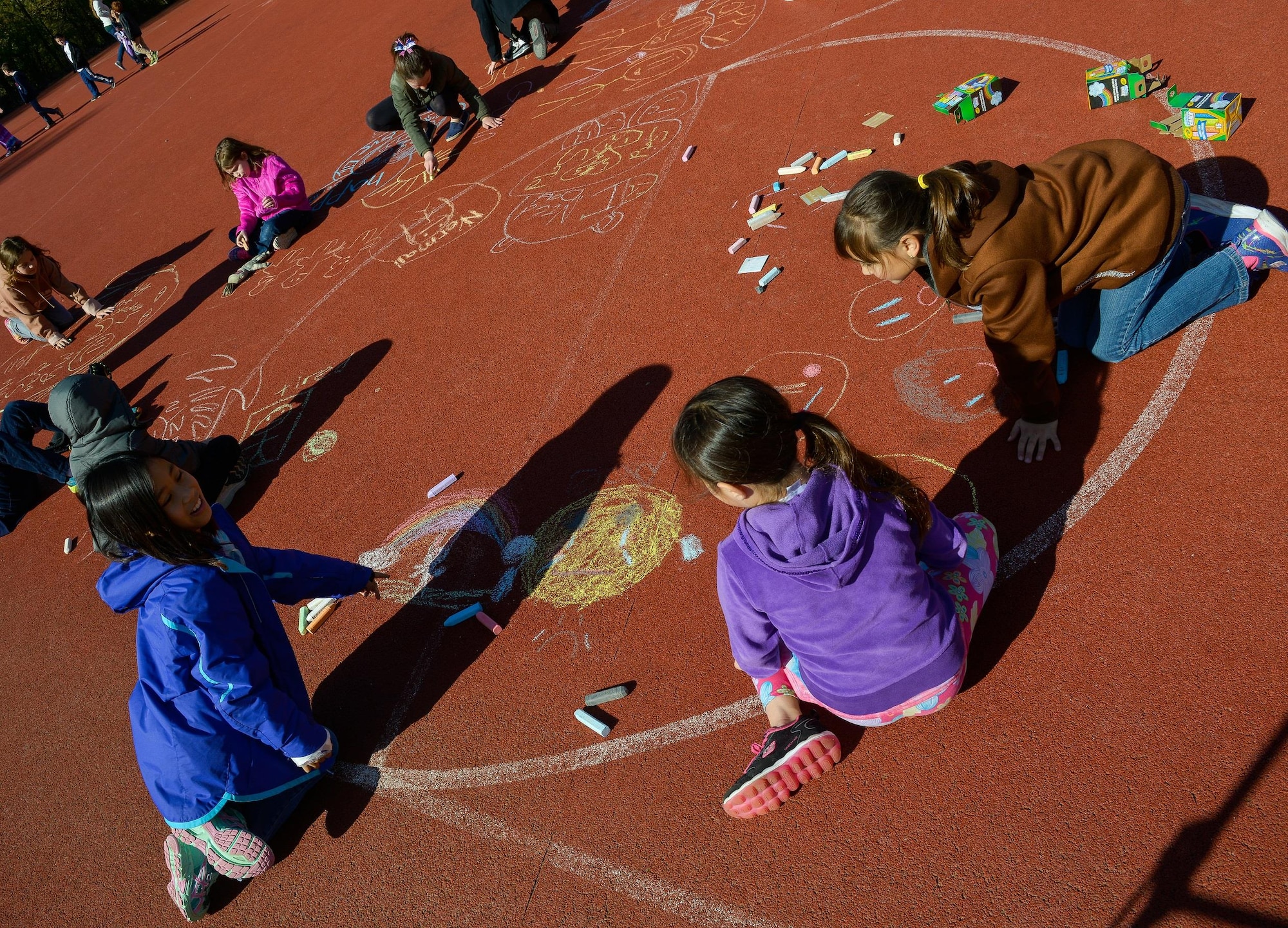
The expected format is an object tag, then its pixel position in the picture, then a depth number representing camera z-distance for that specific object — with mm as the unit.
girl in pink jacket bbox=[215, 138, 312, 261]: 8266
